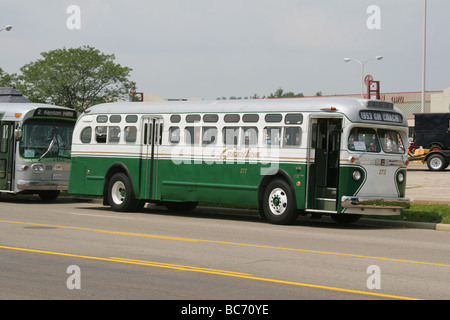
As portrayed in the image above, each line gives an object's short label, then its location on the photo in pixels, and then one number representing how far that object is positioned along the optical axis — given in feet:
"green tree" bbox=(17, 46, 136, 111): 189.06
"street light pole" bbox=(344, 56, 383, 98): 192.74
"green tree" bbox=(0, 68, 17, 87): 205.98
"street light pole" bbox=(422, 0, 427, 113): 161.68
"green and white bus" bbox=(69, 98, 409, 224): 59.16
